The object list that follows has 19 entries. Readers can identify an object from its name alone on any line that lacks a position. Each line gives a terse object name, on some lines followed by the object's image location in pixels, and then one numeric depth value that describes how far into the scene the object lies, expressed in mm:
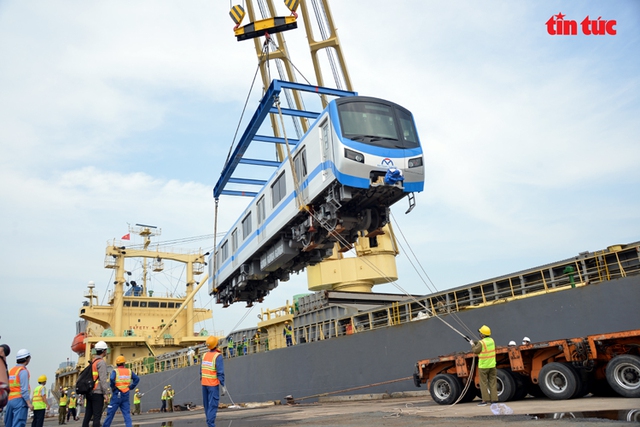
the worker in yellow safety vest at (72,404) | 21741
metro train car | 10914
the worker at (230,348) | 24938
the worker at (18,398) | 5957
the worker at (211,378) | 6520
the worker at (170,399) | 22350
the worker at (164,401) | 22406
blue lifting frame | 14201
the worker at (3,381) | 3912
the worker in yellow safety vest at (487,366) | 7750
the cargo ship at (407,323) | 11023
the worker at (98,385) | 7328
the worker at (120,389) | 7160
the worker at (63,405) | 19362
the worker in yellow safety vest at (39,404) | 7934
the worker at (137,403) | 22841
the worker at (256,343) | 22594
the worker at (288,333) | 20000
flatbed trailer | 7289
